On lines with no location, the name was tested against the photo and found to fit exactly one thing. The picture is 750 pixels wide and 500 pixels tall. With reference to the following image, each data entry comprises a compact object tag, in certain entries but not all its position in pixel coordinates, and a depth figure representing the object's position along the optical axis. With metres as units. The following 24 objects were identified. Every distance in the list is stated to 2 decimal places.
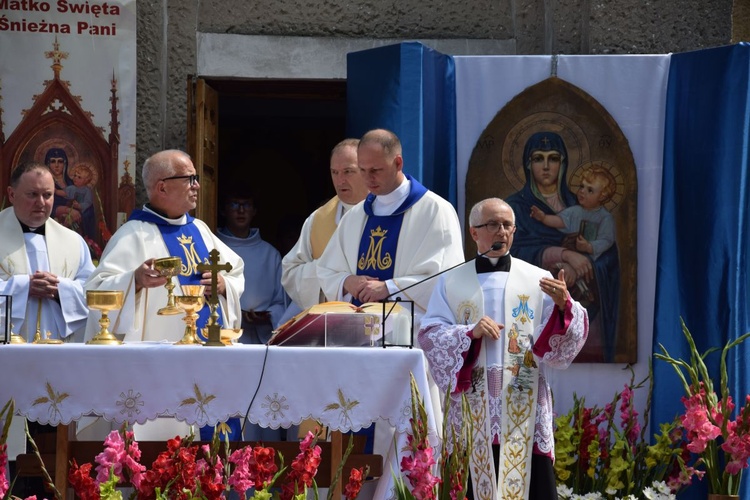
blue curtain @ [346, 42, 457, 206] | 16.55
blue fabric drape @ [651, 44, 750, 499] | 16.27
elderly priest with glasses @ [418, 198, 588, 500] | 12.95
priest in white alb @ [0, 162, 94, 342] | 14.82
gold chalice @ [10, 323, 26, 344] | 12.23
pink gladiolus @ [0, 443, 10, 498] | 9.45
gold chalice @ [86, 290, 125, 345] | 11.77
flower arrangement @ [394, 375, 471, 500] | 10.22
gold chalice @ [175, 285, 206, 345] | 11.69
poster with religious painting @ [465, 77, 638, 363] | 17.23
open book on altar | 11.76
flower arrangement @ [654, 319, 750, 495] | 14.34
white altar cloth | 11.20
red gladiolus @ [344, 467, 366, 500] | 9.94
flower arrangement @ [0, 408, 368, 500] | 9.62
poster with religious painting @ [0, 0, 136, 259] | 17.78
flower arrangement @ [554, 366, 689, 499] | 14.94
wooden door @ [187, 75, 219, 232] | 18.05
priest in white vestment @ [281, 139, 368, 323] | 15.84
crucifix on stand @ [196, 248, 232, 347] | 11.51
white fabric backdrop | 17.06
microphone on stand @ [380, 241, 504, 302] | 12.86
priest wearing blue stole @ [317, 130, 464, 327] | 14.32
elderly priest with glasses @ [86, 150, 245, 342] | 13.81
